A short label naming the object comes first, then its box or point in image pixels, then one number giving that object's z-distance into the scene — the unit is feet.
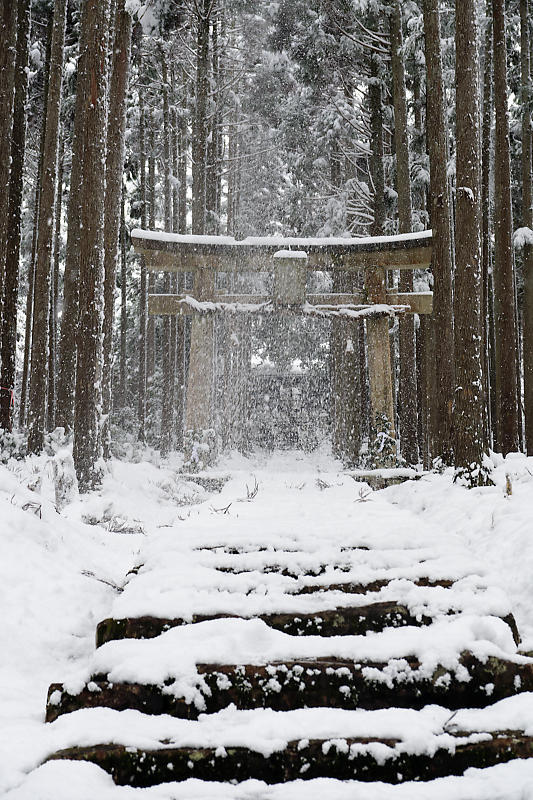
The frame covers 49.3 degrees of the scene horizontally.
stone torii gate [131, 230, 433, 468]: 41.45
